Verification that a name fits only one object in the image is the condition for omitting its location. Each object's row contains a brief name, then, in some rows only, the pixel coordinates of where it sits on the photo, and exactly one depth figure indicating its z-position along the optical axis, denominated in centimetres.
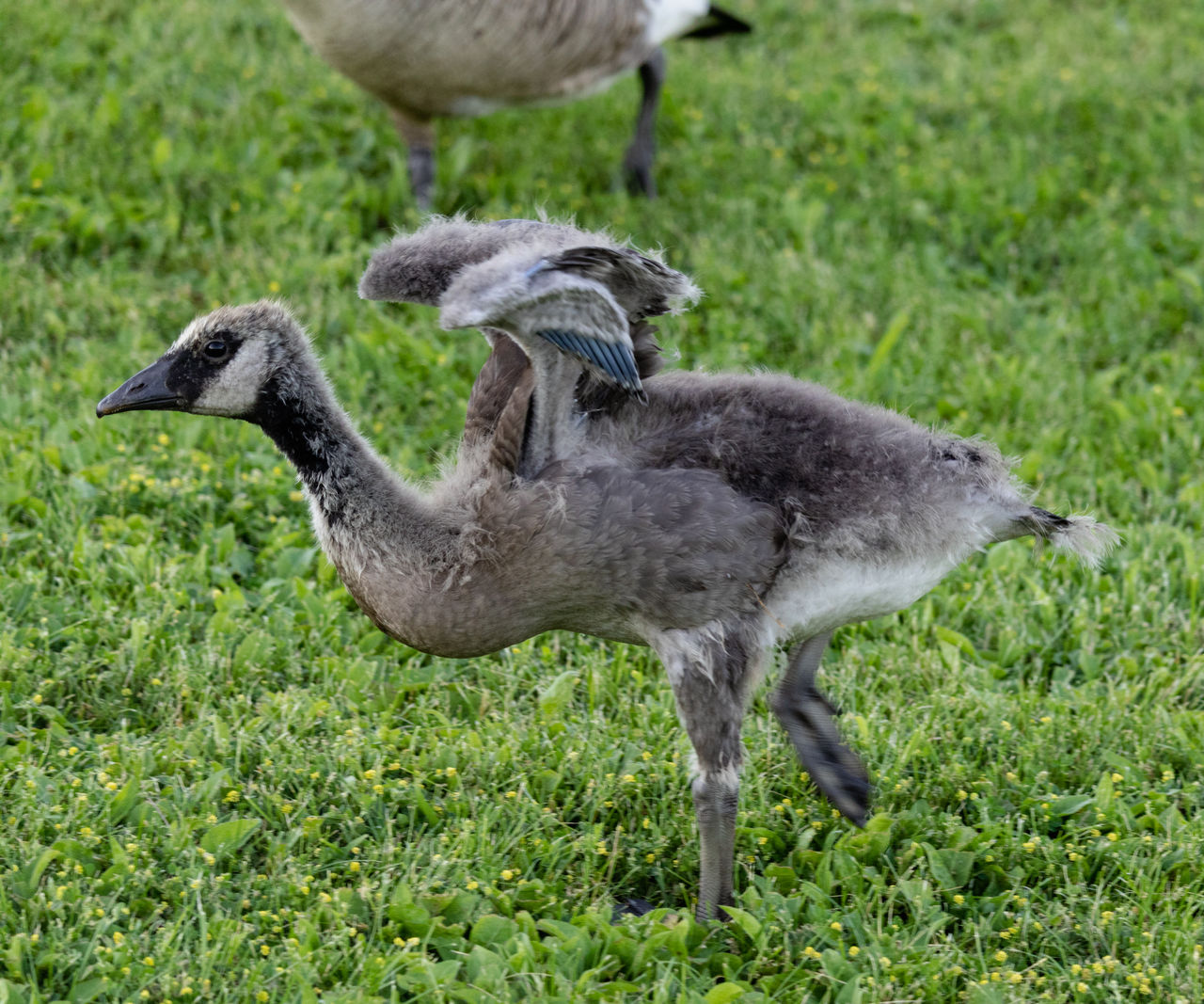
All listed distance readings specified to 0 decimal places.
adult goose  1354
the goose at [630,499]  765
